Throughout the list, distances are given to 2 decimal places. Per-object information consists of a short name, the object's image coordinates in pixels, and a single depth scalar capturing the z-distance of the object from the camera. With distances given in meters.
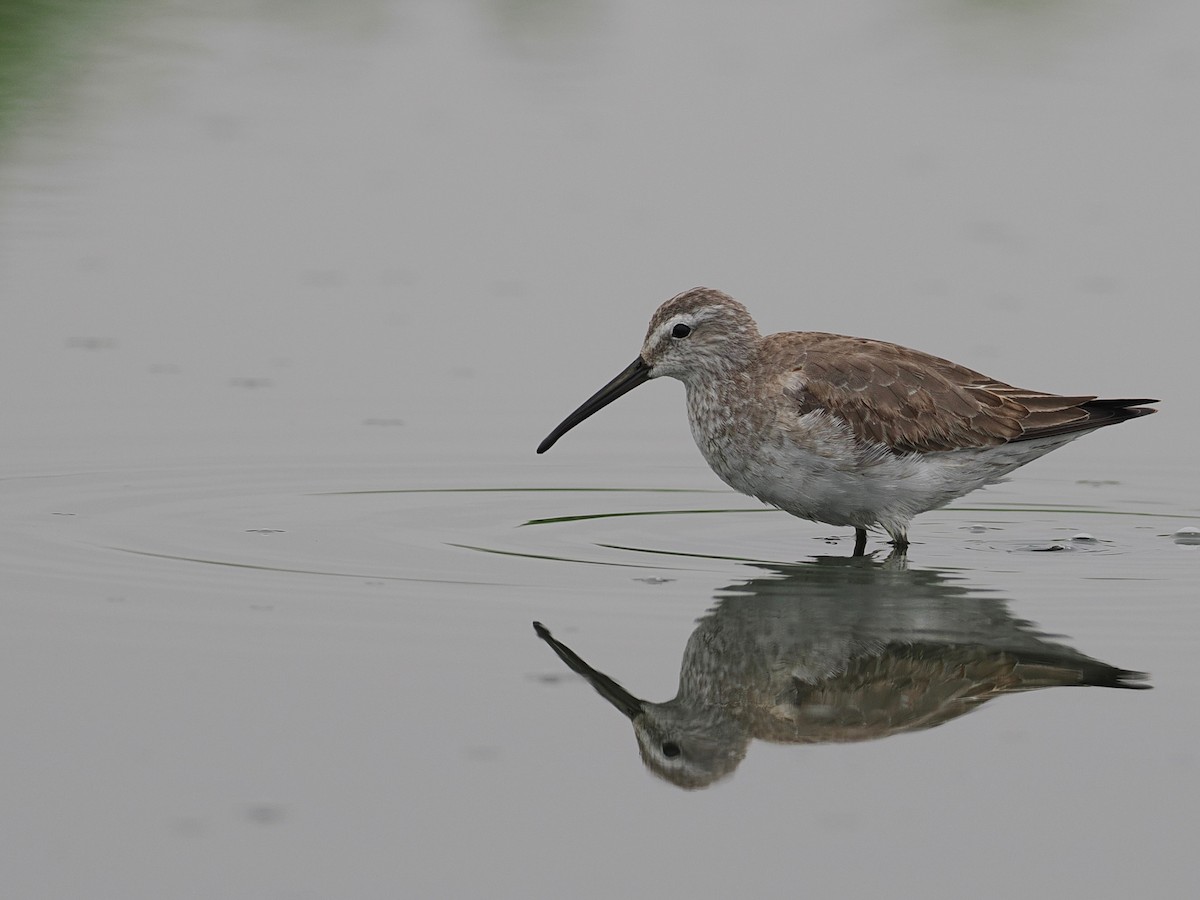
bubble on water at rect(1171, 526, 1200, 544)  12.52
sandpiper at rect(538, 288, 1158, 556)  12.23
